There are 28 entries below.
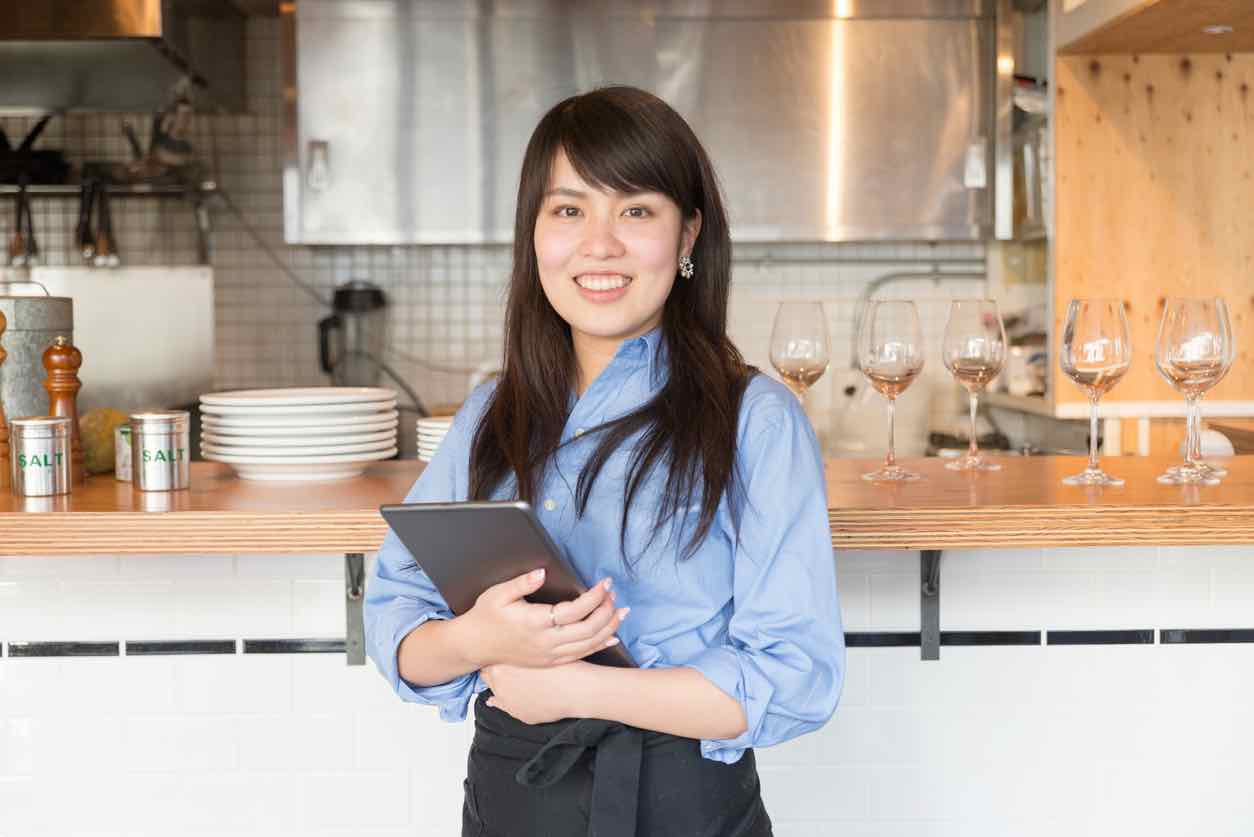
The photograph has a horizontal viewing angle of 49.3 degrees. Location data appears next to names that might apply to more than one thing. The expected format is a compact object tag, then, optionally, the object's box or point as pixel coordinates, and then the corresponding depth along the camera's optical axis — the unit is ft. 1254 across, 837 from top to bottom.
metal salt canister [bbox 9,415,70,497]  5.53
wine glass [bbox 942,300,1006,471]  5.90
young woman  3.77
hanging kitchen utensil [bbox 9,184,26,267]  13.57
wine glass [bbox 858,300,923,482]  5.76
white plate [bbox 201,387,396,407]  5.86
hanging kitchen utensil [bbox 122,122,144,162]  13.24
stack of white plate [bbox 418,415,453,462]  6.28
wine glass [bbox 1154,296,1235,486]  5.65
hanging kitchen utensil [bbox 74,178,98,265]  13.52
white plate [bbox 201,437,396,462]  5.90
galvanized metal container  6.40
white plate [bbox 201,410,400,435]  5.89
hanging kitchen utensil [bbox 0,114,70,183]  13.16
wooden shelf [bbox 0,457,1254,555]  5.09
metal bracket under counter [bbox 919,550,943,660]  6.16
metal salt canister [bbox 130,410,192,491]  5.67
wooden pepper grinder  5.86
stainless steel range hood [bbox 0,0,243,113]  10.62
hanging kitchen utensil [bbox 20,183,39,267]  13.61
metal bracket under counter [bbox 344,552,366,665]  6.09
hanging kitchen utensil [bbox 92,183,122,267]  13.53
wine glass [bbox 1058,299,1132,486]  5.73
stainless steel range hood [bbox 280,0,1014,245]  12.21
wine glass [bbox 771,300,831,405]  5.82
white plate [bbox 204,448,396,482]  5.92
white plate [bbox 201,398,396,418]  5.87
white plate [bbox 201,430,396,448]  5.90
